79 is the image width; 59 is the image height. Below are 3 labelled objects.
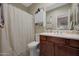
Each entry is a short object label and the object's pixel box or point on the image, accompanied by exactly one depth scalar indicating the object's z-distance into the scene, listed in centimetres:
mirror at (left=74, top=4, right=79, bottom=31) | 155
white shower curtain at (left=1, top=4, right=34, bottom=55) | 161
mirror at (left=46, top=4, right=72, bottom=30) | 157
